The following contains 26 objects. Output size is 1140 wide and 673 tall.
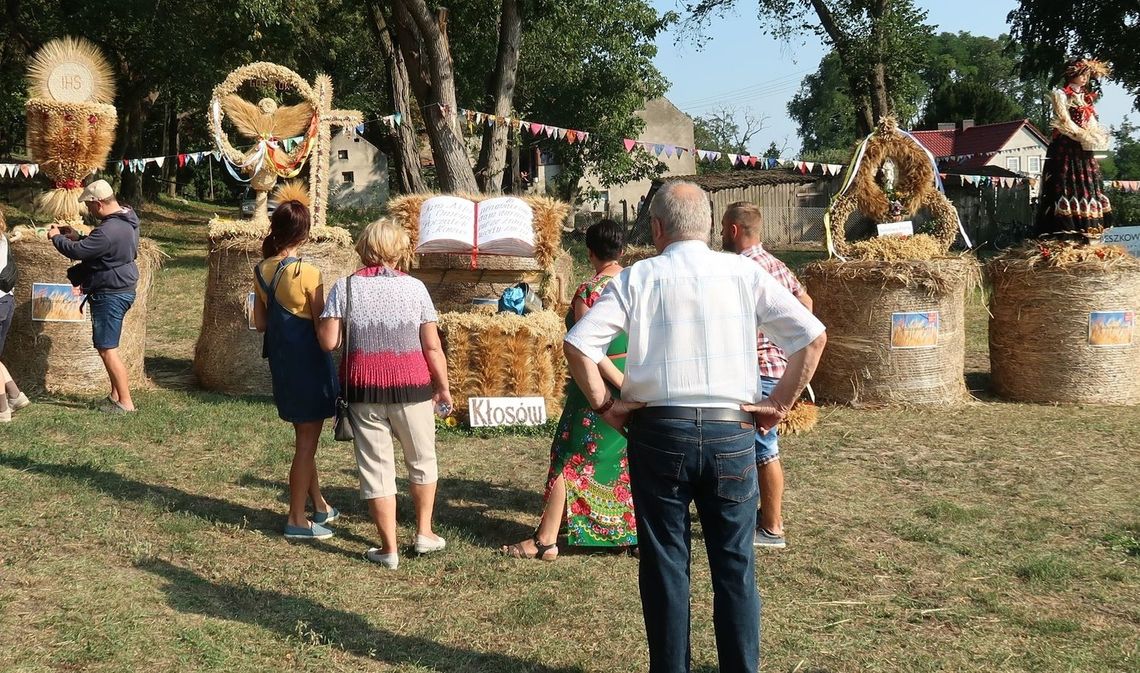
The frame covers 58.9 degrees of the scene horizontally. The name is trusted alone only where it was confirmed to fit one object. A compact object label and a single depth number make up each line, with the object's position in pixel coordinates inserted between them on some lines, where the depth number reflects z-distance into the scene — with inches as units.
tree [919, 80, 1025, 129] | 2208.4
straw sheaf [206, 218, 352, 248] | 331.9
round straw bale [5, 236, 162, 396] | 326.0
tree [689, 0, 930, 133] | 793.6
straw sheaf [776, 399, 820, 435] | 286.8
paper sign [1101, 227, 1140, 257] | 524.4
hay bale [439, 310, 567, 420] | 295.3
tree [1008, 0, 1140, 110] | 904.9
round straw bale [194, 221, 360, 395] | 331.9
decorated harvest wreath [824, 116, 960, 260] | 333.4
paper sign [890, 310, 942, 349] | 316.2
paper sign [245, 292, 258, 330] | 331.3
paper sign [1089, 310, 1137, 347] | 322.0
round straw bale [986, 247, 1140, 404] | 320.8
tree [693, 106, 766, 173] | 2970.0
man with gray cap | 296.4
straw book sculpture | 332.2
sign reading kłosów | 290.4
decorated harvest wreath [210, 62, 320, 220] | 350.6
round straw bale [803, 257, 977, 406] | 314.3
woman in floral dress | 189.3
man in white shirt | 117.0
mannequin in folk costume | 321.7
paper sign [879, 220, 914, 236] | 328.8
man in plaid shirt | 193.2
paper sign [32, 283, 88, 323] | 326.6
